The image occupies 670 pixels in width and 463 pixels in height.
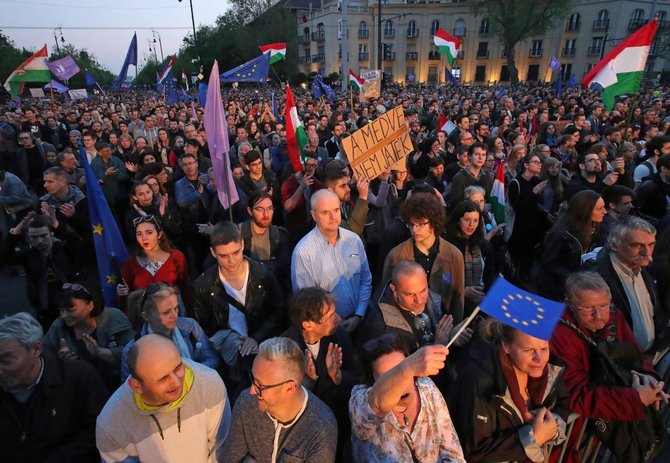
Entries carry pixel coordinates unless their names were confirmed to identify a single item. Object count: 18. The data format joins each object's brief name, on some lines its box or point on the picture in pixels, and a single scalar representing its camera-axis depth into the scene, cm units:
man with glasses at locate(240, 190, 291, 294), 394
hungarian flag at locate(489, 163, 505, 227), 538
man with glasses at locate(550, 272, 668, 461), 226
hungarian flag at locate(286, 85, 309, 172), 604
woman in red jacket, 365
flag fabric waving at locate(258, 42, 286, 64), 1193
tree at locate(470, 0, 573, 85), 4850
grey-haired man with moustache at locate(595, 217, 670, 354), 295
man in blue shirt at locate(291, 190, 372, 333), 343
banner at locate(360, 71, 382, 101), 1402
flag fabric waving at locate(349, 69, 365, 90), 1449
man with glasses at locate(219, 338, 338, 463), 195
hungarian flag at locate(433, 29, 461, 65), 1509
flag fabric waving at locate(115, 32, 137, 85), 1510
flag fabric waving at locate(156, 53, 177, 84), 1515
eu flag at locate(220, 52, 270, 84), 980
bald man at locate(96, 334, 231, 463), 200
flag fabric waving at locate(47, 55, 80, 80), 1449
